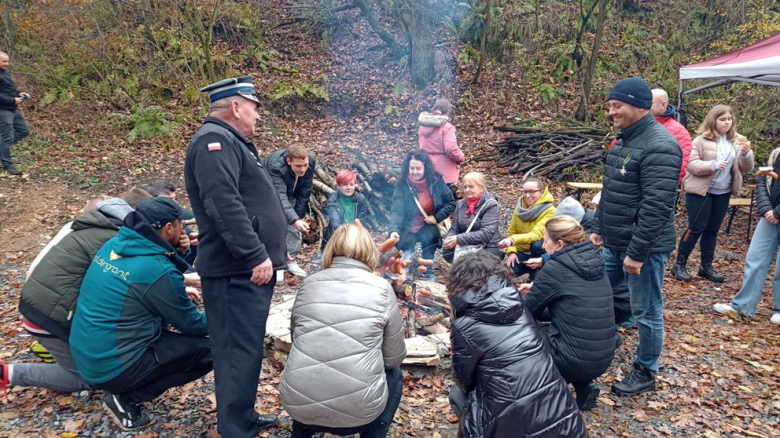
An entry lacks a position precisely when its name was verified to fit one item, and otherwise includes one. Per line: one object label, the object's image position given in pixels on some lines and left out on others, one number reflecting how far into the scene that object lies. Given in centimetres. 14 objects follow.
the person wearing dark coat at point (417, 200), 555
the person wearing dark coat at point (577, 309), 304
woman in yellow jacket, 499
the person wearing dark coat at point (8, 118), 761
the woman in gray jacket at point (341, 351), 246
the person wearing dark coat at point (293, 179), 529
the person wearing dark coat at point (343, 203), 557
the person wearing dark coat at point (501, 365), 244
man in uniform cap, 259
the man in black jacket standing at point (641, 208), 325
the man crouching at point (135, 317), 282
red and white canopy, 588
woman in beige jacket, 548
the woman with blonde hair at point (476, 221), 510
